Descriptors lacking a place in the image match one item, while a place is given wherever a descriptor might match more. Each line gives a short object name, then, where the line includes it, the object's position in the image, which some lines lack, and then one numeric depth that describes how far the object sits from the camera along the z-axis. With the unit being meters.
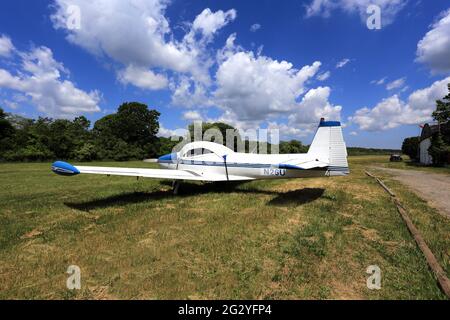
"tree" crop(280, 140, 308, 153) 50.73
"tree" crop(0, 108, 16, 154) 42.03
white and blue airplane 8.41
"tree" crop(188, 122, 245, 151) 49.34
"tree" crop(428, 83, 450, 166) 25.59
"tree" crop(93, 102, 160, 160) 46.25
